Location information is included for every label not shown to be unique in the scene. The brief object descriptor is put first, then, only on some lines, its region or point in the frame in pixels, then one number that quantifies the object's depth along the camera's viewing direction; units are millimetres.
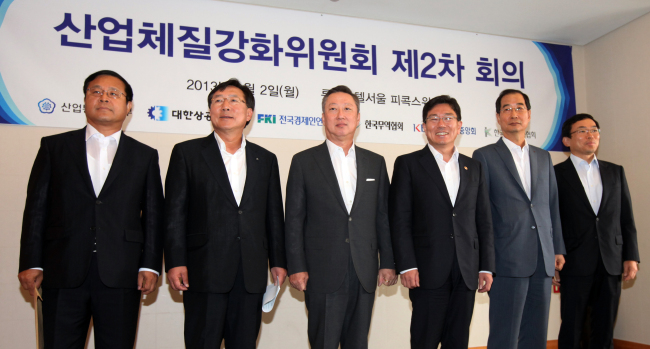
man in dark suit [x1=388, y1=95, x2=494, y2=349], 2541
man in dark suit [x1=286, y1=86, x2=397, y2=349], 2441
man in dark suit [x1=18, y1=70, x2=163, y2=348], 2207
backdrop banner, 3635
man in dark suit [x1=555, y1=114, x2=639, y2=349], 3262
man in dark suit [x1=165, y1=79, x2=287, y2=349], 2299
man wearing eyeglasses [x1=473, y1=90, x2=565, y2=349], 2863
